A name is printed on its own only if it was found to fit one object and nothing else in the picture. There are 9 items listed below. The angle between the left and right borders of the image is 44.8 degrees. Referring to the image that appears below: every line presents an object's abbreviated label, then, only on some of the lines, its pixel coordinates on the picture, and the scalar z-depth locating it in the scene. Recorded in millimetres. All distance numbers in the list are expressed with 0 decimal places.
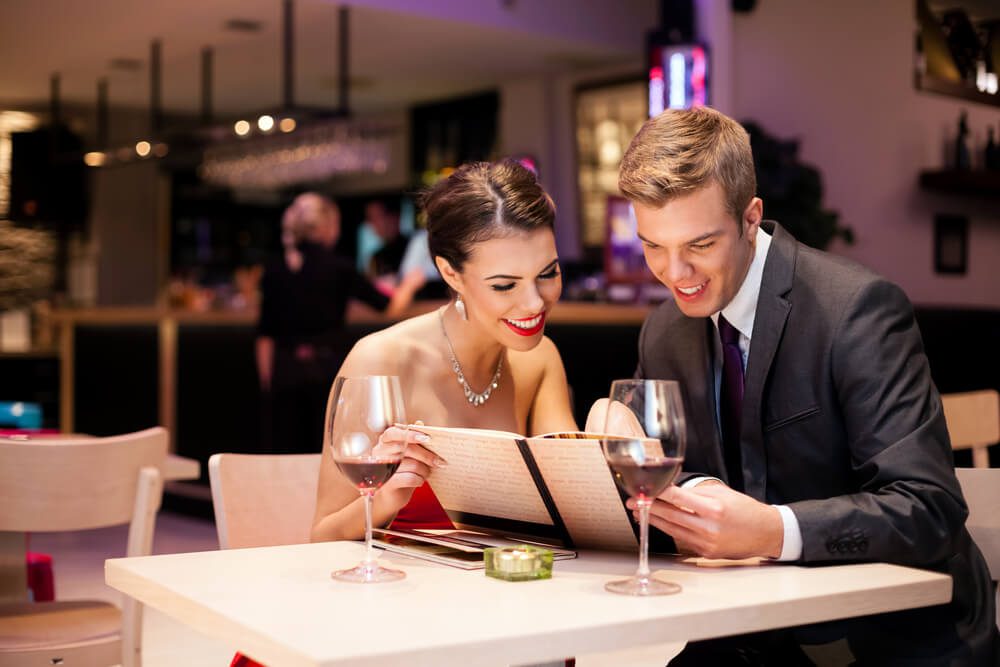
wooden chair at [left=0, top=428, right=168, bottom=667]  2488
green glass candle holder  1502
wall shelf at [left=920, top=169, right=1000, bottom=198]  7578
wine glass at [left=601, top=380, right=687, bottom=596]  1403
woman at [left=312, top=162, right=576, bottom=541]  2104
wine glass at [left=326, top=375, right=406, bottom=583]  1535
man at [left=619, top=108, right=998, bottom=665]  1613
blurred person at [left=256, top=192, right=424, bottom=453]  6113
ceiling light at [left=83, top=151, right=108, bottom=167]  9359
